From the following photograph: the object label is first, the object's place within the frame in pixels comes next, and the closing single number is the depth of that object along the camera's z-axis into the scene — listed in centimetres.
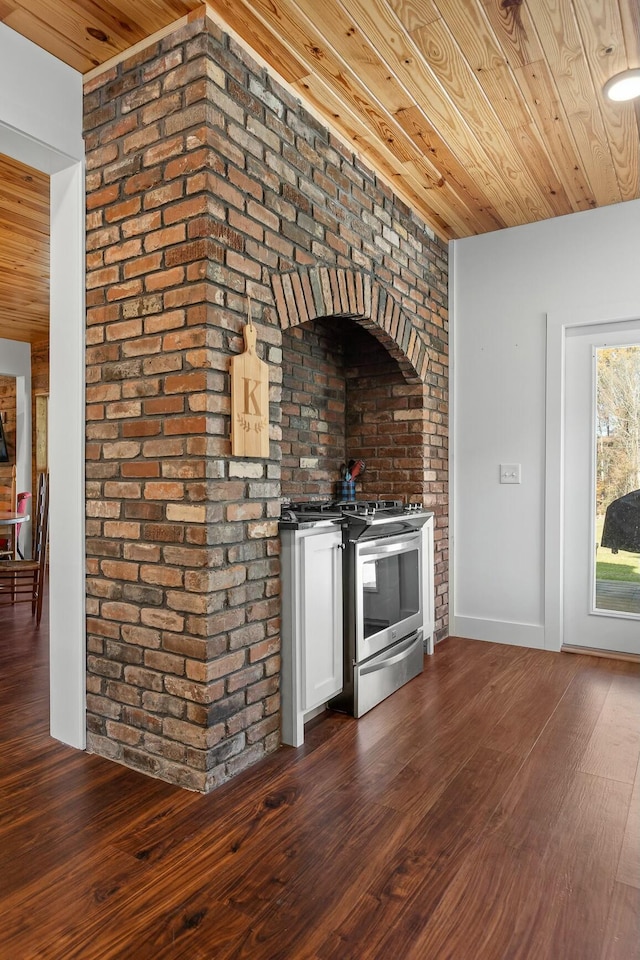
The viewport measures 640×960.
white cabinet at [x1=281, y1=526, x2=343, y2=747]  227
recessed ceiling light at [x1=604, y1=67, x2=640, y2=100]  227
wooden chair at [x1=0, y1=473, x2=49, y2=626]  428
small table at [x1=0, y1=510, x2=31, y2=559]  430
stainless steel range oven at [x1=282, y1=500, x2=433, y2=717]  257
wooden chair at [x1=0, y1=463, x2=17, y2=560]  674
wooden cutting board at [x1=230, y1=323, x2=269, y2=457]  204
